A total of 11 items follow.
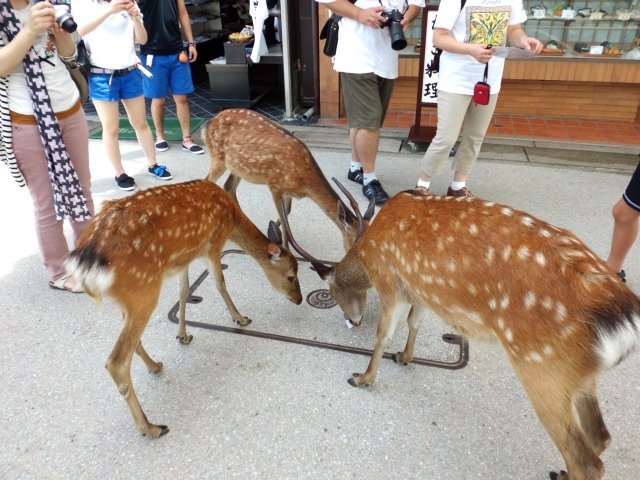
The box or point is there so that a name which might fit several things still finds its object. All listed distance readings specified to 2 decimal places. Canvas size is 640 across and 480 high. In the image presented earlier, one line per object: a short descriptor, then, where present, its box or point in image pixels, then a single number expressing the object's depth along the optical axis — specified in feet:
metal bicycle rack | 8.32
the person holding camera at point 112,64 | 11.58
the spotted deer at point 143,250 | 6.54
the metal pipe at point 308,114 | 20.12
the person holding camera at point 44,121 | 7.84
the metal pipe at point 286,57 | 18.29
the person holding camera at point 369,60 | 11.95
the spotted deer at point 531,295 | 4.94
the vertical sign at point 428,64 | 15.40
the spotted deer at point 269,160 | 10.68
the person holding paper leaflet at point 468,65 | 10.71
